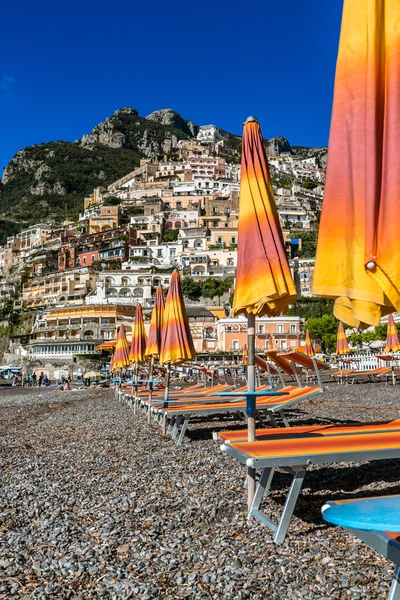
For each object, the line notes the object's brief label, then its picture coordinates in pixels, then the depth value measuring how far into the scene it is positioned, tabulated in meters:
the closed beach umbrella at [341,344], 31.22
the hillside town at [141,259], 59.00
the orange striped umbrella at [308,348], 30.97
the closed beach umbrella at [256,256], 5.05
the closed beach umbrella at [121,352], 22.12
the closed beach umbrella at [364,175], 2.74
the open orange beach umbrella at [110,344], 31.69
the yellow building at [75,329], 58.03
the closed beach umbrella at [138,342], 17.03
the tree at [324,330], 52.44
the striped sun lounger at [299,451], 4.00
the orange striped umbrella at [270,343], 51.34
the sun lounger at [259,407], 8.80
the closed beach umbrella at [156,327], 13.56
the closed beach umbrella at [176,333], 10.45
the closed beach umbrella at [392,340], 25.63
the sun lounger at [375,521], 2.06
